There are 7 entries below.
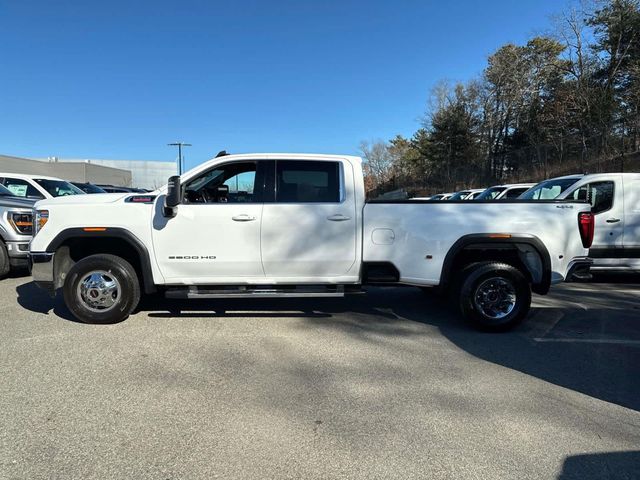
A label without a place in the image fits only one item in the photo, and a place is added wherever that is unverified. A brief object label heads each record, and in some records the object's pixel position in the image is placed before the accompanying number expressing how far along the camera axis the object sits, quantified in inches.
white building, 2928.2
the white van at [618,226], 312.0
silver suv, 311.9
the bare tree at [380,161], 2706.2
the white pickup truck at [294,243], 207.5
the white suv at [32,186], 430.9
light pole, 1740.9
